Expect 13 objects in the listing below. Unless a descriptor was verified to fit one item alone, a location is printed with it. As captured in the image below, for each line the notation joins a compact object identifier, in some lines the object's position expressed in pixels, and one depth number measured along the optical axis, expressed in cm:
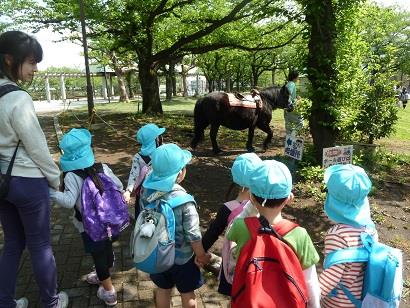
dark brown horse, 829
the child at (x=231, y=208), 228
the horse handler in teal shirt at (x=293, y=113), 735
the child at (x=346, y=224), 197
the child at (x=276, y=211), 184
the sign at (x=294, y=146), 543
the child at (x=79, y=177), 272
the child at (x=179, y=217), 234
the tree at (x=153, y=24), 1243
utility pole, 1059
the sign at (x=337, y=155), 505
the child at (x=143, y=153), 347
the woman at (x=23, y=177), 238
